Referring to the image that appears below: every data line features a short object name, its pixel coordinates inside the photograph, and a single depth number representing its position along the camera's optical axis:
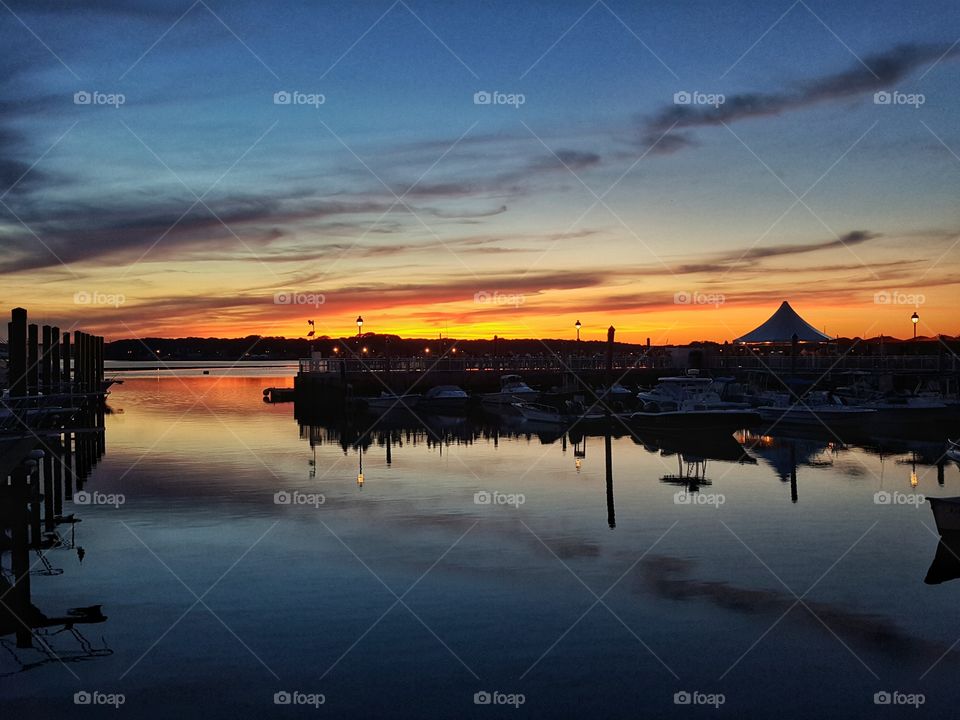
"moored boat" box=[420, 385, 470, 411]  72.88
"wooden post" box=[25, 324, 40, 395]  38.53
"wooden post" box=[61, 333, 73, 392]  53.18
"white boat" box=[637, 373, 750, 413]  50.97
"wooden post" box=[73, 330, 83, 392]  62.37
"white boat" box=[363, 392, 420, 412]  75.81
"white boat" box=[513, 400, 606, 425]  57.75
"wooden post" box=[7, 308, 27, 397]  32.69
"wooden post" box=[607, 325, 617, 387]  58.81
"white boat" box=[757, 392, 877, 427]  53.19
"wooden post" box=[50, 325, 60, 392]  46.78
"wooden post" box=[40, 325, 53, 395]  44.94
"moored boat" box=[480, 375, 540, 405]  73.36
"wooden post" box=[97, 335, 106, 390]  81.04
